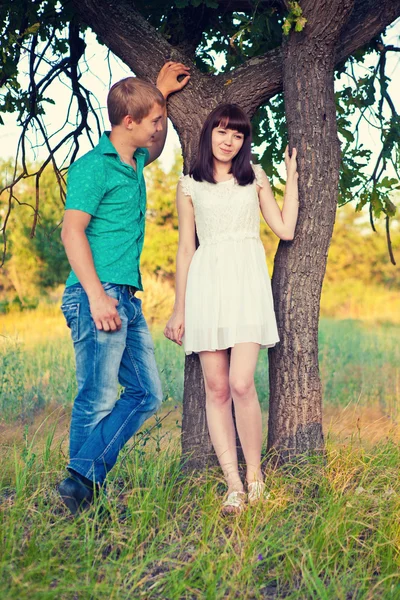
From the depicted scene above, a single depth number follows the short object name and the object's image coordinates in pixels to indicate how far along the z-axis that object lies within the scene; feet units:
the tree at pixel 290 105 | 12.94
